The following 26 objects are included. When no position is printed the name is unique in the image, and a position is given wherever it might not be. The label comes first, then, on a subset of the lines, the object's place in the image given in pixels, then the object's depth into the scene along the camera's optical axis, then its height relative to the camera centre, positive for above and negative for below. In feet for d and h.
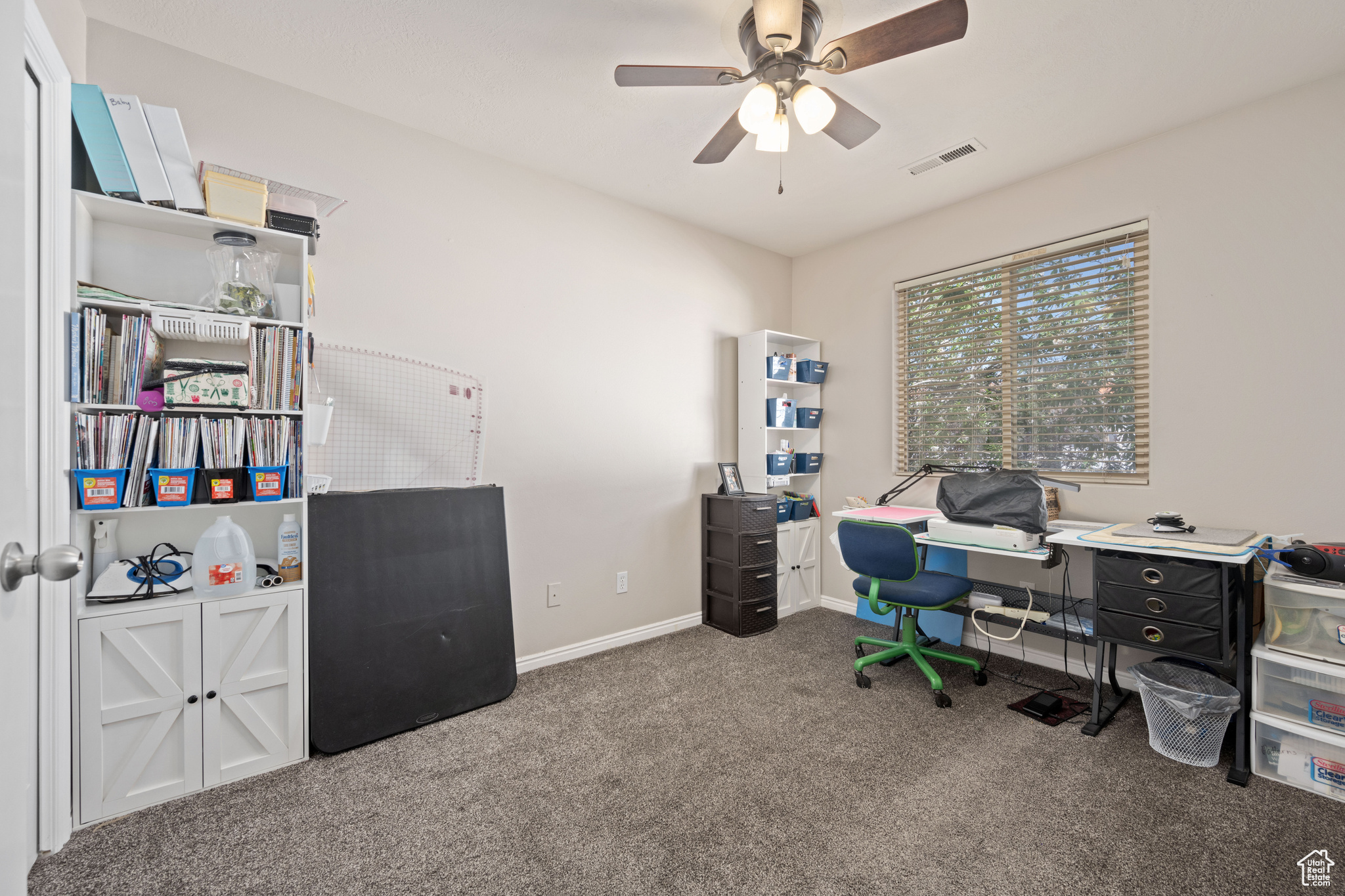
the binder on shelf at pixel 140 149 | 5.75 +3.15
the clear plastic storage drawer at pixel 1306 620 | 6.12 -1.92
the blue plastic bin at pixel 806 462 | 13.07 -0.29
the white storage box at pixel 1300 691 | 6.08 -2.73
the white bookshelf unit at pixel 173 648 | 5.67 -2.08
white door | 2.26 -0.27
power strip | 8.45 -2.48
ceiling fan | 5.19 +3.84
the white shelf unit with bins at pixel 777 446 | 12.30 +0.07
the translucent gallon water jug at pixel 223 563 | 6.20 -1.21
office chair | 8.39 -2.09
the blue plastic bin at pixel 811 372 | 12.96 +1.78
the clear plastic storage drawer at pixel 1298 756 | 6.03 -3.39
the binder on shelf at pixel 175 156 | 6.04 +3.21
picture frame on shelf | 11.92 -0.64
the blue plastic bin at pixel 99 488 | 5.54 -0.34
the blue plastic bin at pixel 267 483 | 6.44 -0.35
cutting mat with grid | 7.82 +0.42
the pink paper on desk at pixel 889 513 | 10.32 -1.19
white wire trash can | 6.58 -3.18
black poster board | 7.08 -2.16
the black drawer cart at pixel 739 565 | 11.23 -2.32
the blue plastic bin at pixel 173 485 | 5.91 -0.34
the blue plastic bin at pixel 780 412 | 12.26 +0.82
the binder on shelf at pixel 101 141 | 5.57 +3.12
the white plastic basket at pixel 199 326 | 6.03 +1.37
